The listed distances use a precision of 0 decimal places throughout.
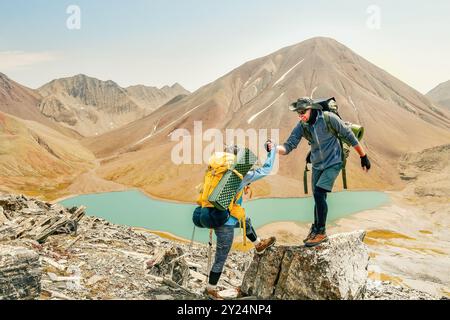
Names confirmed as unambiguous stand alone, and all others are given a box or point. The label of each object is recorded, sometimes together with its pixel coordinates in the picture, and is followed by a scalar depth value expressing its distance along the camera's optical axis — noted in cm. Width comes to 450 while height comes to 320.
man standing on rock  838
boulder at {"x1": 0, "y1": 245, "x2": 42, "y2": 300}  772
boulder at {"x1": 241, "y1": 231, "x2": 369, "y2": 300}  872
